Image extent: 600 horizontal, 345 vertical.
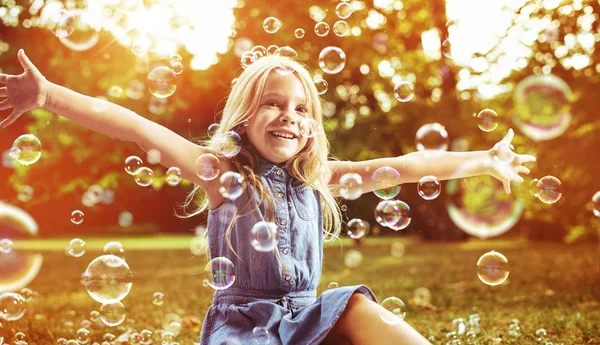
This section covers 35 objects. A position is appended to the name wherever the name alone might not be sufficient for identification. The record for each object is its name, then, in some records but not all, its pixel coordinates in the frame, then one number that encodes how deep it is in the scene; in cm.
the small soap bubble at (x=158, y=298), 386
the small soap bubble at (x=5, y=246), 386
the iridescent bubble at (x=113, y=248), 351
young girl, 245
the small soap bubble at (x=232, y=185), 275
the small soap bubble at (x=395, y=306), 291
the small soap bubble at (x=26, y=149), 368
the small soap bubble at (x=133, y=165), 368
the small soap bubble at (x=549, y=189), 368
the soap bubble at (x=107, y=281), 313
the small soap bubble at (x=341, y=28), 423
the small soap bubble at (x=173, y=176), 304
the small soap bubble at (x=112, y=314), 334
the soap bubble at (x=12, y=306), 350
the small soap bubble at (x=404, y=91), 387
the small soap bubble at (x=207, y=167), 274
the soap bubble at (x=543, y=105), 572
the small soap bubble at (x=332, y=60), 389
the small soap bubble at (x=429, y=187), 335
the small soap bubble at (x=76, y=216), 398
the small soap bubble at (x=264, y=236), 259
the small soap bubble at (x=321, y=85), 371
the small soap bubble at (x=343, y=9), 443
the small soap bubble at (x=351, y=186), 311
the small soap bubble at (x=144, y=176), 354
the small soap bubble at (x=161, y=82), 368
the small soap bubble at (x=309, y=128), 283
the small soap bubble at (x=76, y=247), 366
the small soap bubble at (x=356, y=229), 339
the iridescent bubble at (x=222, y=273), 268
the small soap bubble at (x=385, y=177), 311
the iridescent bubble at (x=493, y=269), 340
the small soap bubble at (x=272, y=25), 432
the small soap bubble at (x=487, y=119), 388
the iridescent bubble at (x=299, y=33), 451
